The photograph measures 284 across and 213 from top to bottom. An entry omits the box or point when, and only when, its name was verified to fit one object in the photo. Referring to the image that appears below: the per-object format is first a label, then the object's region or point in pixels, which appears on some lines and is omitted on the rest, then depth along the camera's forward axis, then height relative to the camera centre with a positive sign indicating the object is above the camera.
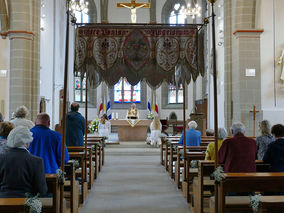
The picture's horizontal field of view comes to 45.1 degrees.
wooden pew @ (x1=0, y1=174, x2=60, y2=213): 2.72 -0.80
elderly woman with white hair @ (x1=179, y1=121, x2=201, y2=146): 7.27 -0.59
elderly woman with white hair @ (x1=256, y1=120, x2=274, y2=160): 4.94 -0.41
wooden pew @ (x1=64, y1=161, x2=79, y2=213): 4.48 -1.07
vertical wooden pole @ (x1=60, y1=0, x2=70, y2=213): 3.69 -0.23
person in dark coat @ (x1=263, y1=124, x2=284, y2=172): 4.17 -0.52
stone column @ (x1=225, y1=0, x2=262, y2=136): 10.49 +1.55
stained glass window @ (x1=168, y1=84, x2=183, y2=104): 21.09 +0.86
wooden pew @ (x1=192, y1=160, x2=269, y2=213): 4.55 -0.91
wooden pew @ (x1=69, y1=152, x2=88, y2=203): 5.33 -1.04
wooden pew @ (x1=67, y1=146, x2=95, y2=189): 6.24 -0.83
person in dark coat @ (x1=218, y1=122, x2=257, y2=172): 4.18 -0.54
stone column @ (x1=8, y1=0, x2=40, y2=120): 10.18 +1.68
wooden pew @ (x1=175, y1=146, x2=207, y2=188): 5.77 -0.81
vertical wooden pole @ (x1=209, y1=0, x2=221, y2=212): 3.70 -0.03
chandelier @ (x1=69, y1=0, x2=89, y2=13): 13.89 +4.45
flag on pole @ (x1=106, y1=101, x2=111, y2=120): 20.27 -0.05
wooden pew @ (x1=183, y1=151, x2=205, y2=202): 5.48 -1.07
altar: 15.21 -1.00
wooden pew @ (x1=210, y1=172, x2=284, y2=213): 3.41 -0.74
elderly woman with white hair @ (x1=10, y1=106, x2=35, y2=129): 5.10 -0.11
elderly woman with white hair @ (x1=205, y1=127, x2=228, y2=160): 5.07 -0.60
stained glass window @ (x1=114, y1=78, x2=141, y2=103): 22.03 +1.02
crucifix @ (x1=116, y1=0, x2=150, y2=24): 9.53 +2.94
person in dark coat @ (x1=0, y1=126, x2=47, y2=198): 2.91 -0.51
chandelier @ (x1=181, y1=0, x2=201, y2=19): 14.57 +4.31
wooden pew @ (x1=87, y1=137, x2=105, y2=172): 7.80 -0.83
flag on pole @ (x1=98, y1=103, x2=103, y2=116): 19.90 +0.07
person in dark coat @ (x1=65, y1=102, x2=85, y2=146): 6.16 -0.32
